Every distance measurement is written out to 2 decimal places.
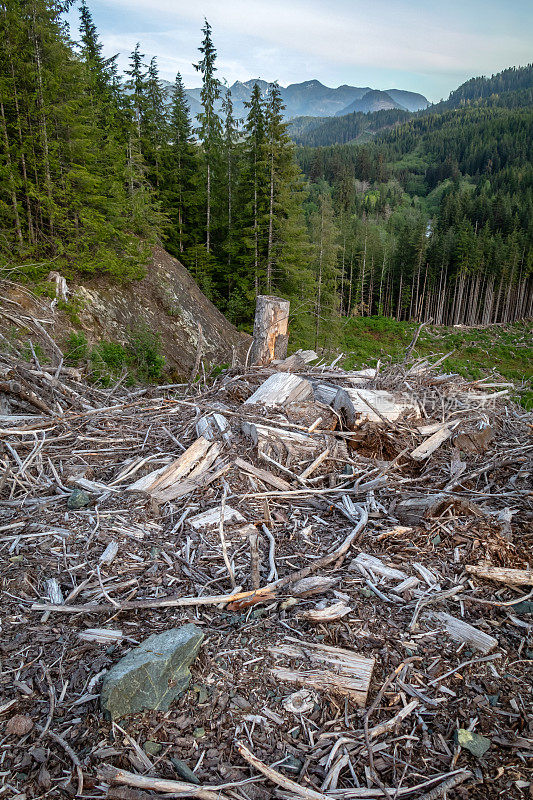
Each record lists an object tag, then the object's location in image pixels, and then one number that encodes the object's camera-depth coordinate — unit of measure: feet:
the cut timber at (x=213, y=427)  15.12
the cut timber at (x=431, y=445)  15.34
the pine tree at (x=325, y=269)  82.85
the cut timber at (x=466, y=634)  7.91
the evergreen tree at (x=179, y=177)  85.35
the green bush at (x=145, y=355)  45.98
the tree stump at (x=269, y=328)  24.58
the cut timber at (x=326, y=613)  8.32
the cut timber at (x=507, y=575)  9.49
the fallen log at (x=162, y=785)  5.59
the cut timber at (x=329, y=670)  7.07
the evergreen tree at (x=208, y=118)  78.02
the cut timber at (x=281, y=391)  17.20
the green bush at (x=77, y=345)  37.16
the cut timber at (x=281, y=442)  14.55
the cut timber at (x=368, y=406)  16.47
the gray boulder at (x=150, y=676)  6.53
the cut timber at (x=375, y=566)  9.74
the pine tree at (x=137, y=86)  79.15
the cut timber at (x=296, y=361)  22.08
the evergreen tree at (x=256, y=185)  63.46
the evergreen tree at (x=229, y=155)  82.37
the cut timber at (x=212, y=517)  11.64
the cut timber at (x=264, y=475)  13.48
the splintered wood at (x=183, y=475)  12.89
